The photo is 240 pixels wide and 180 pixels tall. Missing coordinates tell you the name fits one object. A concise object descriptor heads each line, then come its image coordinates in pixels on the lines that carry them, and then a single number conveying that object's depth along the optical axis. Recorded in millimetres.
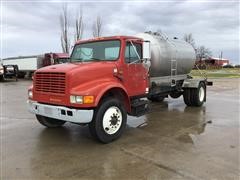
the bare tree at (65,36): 24507
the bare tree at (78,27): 24110
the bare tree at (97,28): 23889
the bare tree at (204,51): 56239
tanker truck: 3831
